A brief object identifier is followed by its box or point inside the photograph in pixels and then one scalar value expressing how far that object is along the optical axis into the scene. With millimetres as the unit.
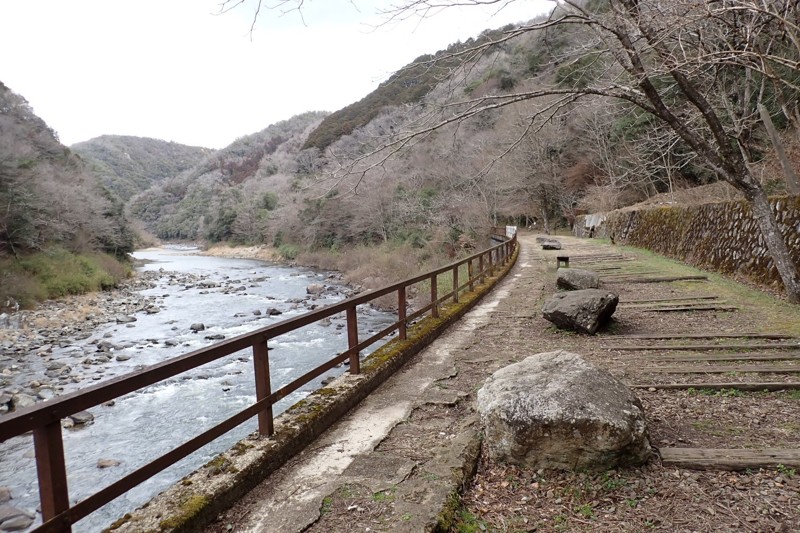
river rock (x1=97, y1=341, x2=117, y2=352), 15870
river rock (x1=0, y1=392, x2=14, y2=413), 10566
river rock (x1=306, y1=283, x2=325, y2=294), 26766
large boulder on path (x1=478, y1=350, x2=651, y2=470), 3303
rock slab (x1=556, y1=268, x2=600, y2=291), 10273
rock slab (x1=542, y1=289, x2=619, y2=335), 7406
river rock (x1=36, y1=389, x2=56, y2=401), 11306
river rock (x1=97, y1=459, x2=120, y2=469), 7918
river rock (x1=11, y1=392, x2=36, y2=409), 10562
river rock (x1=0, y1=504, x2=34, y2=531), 6348
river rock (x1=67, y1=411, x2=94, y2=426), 9555
